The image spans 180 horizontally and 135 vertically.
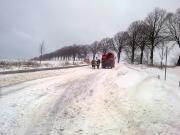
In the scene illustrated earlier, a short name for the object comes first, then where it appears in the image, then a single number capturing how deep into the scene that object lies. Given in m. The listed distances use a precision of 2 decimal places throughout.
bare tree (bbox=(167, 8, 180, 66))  35.73
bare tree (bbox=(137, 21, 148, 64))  39.91
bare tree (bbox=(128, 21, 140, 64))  43.46
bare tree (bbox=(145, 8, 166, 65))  38.38
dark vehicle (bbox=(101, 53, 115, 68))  24.48
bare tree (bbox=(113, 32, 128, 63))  53.53
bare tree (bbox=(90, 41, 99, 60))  73.97
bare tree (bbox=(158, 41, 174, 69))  35.10
